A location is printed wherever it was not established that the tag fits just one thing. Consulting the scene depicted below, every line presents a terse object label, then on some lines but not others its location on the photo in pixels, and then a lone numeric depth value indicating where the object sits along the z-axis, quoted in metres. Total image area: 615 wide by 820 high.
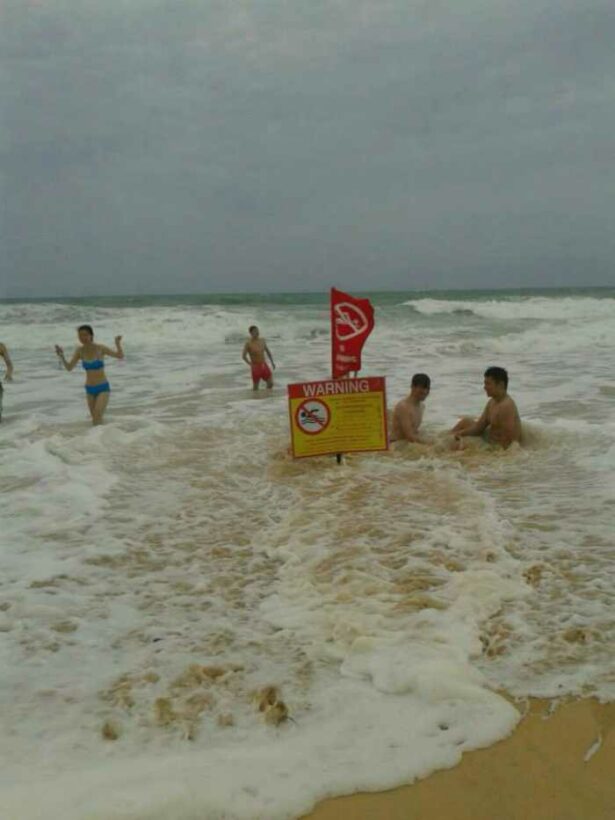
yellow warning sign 6.25
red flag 6.57
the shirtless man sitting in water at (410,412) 7.81
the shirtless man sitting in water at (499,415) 7.61
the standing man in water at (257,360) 12.84
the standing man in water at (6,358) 11.19
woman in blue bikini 9.88
